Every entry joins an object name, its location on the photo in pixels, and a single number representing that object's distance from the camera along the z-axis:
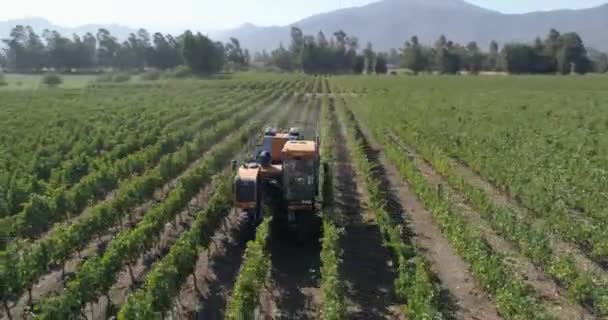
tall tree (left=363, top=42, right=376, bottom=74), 147.98
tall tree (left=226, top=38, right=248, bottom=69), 160.73
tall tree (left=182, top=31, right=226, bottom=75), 115.62
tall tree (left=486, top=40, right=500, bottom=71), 141.41
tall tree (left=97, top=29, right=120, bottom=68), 156.75
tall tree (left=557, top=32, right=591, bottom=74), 125.00
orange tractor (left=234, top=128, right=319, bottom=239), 14.40
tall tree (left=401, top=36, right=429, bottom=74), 140.75
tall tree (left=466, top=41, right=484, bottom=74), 140.62
